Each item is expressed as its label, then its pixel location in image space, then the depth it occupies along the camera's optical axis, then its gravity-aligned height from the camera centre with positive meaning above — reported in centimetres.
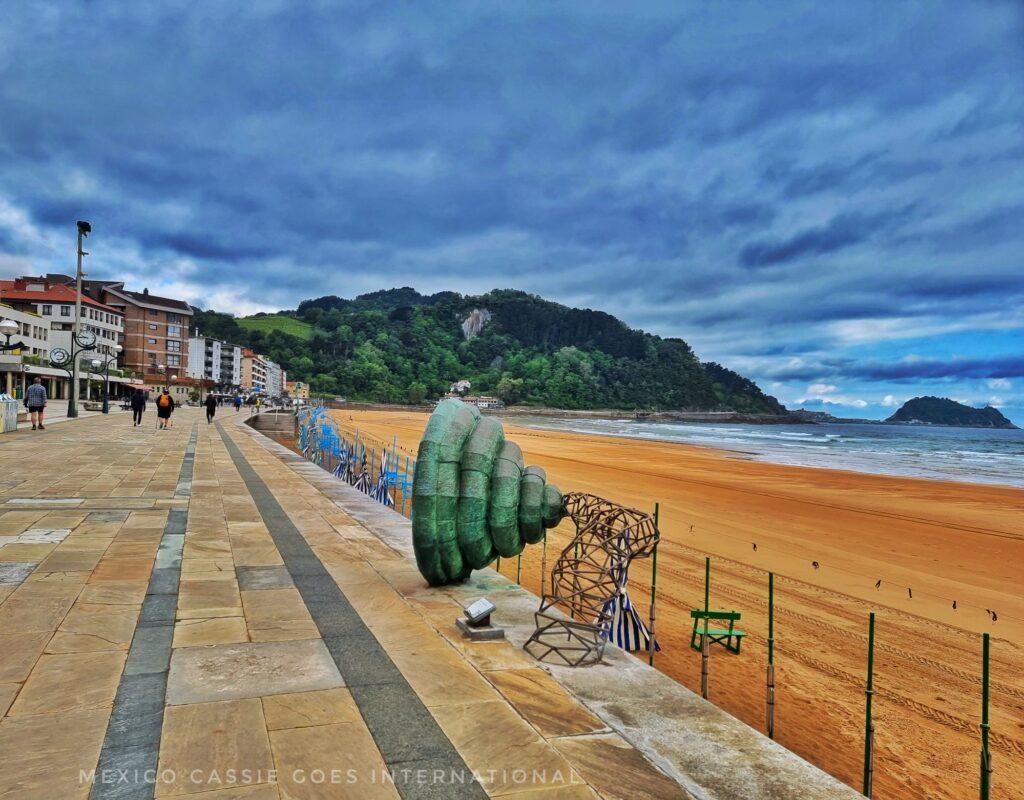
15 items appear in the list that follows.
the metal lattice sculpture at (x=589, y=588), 471 -154
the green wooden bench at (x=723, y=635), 641 -242
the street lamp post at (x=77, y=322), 3031 +349
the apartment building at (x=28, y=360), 4294 +222
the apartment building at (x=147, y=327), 8400 +952
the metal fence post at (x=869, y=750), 365 -201
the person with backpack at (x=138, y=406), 2739 -64
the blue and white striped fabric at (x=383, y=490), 1329 -202
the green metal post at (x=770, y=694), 416 -197
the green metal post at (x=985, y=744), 307 -165
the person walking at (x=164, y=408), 2623 -66
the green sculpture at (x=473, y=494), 550 -84
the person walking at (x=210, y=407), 3550 -77
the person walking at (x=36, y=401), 2170 -43
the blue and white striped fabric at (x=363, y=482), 1463 -204
